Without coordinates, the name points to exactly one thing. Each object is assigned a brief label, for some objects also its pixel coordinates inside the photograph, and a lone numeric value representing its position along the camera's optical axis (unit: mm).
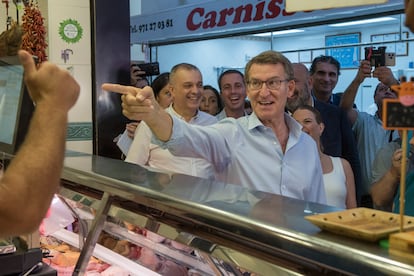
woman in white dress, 2566
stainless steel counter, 944
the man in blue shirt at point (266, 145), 2137
